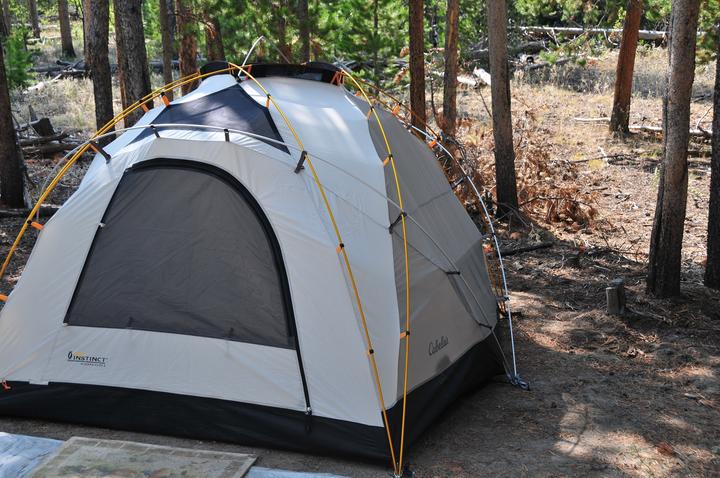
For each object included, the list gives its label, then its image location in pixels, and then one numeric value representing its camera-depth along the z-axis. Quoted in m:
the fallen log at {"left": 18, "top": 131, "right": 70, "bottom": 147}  14.45
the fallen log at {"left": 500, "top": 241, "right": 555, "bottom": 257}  9.82
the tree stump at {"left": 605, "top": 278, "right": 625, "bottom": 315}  7.33
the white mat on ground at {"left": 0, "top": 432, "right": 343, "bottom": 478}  4.57
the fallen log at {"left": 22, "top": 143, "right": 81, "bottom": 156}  14.30
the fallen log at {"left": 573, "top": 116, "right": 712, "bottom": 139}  15.39
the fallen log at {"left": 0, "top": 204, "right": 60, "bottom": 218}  10.26
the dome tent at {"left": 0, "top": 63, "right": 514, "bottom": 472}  4.98
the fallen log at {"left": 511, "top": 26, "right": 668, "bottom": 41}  23.72
